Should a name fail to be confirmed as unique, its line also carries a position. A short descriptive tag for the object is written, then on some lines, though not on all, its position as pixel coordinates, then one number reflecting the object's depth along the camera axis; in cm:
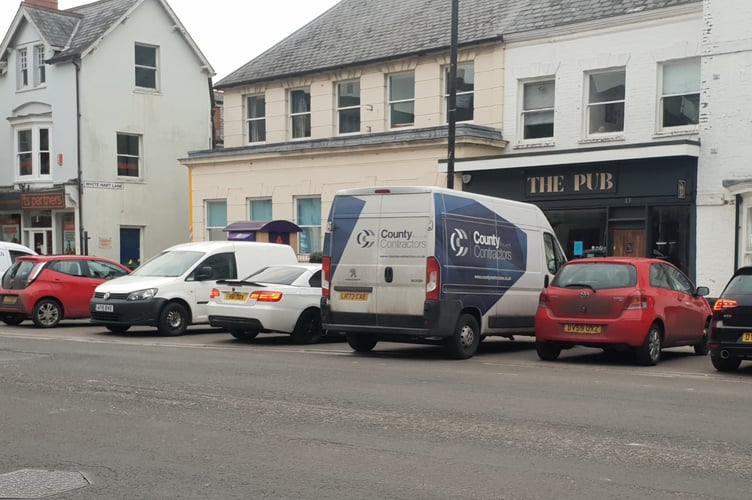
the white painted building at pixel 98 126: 3525
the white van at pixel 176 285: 1792
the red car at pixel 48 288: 2016
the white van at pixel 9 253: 2283
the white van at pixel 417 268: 1393
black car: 1245
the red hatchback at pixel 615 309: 1352
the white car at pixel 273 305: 1639
